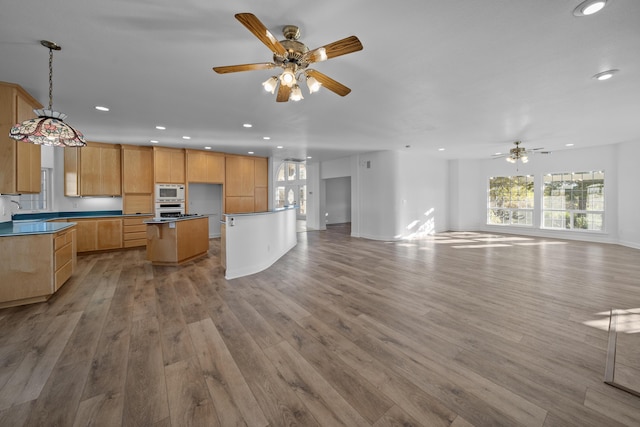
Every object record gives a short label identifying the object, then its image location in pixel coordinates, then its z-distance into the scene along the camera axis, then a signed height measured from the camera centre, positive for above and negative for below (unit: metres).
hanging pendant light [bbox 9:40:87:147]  2.38 +0.75
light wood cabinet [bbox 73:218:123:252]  5.90 -0.70
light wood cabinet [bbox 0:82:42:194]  2.96 +0.74
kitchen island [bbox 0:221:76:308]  3.03 -0.76
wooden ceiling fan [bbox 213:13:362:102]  1.65 +1.14
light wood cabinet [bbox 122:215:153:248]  6.40 -0.68
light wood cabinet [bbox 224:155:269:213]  7.77 +0.76
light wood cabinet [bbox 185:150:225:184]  7.05 +1.18
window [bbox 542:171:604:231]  7.42 +0.27
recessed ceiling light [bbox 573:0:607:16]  1.72 +1.46
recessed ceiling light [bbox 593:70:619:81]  2.74 +1.54
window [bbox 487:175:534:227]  8.70 +0.32
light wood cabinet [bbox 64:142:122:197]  6.01 +0.88
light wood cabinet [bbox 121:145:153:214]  6.45 +0.72
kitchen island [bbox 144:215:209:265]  5.01 -0.71
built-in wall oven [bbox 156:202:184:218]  6.66 -0.08
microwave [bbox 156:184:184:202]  6.66 +0.38
